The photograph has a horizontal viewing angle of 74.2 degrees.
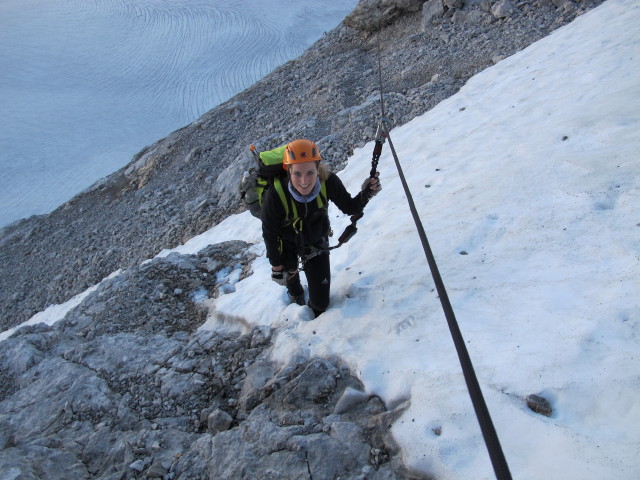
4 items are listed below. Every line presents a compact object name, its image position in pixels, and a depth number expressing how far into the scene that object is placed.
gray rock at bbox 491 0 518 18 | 11.17
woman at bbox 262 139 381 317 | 3.36
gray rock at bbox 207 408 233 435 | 3.54
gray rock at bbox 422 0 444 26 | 13.10
